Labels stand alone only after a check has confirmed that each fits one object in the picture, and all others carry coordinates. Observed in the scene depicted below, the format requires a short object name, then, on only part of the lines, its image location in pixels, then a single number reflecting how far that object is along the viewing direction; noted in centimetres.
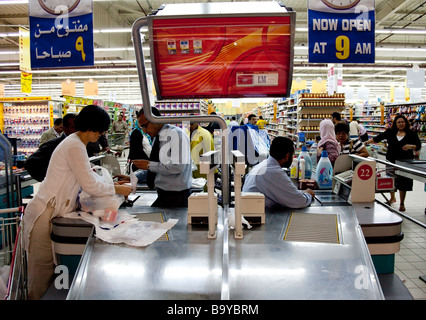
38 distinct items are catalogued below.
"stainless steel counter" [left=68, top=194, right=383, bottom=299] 142
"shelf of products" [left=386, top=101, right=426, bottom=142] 1191
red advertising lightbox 199
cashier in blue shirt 243
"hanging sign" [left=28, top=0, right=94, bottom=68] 430
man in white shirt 267
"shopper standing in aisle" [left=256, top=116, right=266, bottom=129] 1310
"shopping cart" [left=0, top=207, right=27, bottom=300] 185
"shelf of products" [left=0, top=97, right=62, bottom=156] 1080
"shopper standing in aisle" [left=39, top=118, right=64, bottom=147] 737
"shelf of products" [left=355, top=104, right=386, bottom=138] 1656
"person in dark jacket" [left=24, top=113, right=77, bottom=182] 305
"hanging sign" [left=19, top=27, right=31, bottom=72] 839
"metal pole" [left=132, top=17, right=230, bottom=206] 204
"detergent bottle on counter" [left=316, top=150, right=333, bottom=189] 309
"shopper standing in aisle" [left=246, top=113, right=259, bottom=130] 1064
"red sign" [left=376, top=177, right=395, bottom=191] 260
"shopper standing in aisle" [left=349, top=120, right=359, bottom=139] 1145
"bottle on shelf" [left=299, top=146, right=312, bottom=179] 348
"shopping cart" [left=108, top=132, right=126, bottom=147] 1593
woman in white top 213
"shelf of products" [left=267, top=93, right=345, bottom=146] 1190
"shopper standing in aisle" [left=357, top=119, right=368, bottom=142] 1184
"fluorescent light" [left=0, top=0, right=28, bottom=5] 755
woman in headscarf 516
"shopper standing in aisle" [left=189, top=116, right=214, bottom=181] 557
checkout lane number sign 242
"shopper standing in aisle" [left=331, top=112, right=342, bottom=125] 738
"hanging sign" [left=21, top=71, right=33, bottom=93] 1156
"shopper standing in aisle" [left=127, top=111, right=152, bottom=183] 404
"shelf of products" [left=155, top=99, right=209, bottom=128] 822
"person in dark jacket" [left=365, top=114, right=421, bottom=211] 620
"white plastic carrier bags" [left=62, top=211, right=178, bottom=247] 185
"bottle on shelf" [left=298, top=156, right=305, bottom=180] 338
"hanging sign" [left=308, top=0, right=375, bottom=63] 434
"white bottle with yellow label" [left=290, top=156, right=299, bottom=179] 352
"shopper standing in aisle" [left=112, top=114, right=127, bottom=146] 1649
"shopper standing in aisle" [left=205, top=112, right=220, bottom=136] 852
